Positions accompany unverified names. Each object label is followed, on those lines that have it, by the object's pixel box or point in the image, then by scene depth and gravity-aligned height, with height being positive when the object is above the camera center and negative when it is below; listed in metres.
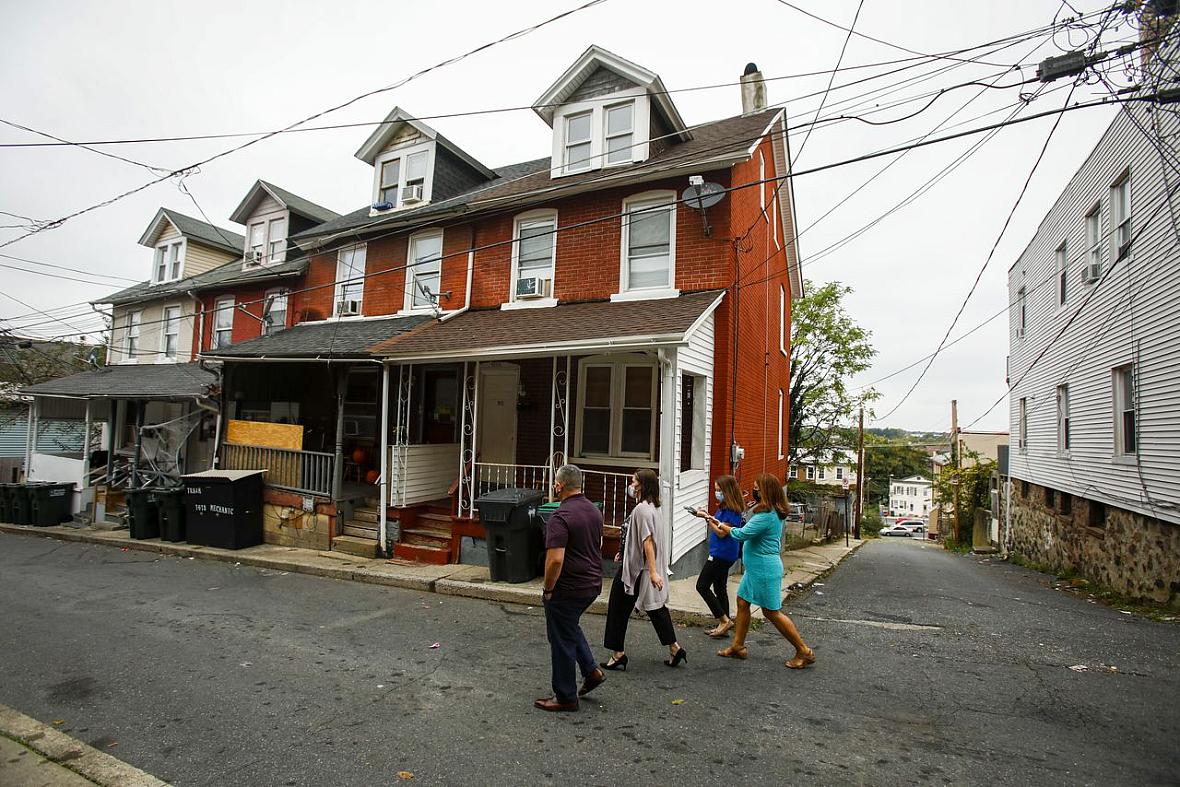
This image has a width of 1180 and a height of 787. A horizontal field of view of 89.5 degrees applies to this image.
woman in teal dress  5.11 -1.01
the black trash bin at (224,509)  10.85 -1.53
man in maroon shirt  4.26 -1.11
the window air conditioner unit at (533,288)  10.95 +2.72
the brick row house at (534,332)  9.45 +1.74
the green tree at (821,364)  26.77 +3.63
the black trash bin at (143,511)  11.94 -1.74
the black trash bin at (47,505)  14.12 -1.98
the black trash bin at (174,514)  11.47 -1.71
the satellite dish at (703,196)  9.35 +3.85
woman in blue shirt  5.96 -1.18
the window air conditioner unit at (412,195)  13.21 +5.28
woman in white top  5.07 -1.20
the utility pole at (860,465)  27.80 -0.96
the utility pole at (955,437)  29.81 +0.59
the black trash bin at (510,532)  8.14 -1.34
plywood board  11.33 -0.14
